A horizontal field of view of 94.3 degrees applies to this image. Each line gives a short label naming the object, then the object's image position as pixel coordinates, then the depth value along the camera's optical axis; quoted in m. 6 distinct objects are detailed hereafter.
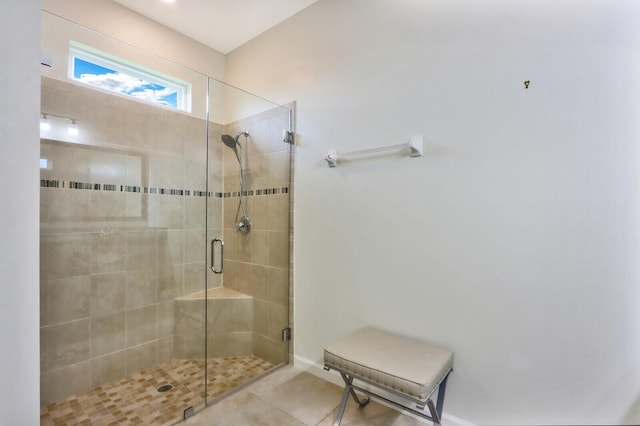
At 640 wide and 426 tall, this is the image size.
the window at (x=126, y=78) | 1.96
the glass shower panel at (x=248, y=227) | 2.23
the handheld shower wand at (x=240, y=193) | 2.35
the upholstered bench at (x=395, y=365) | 1.23
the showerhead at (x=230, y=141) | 2.36
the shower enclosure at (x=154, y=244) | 1.79
